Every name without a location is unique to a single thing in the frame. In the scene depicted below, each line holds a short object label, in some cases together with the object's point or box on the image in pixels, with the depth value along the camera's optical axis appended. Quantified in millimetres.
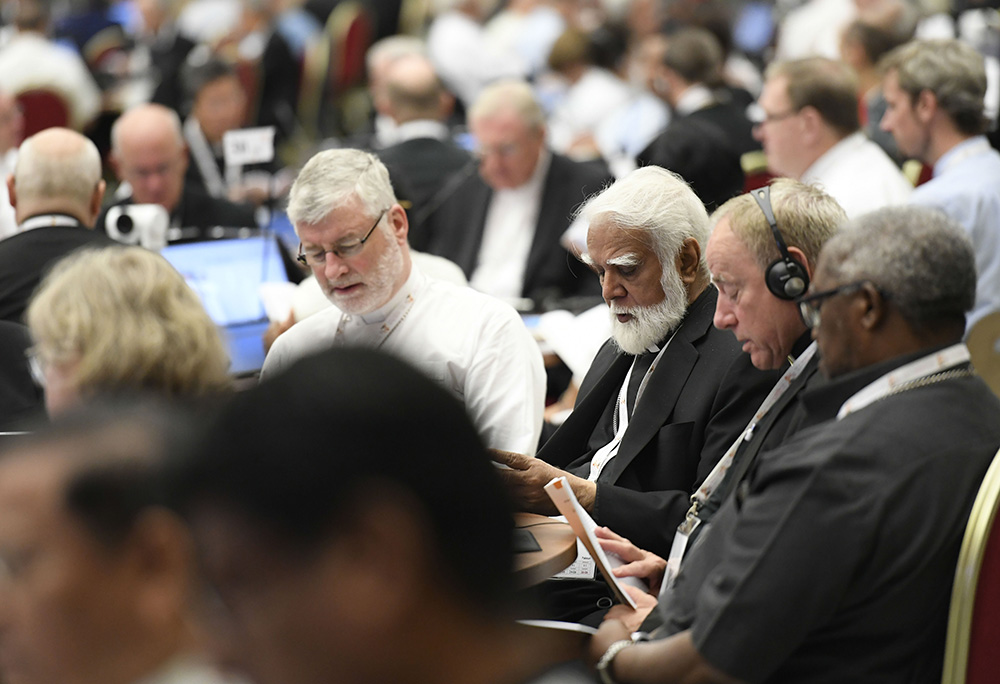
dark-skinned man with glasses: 3838
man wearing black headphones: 5062
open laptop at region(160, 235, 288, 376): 8523
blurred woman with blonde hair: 4062
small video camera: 9359
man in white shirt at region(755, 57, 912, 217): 9742
